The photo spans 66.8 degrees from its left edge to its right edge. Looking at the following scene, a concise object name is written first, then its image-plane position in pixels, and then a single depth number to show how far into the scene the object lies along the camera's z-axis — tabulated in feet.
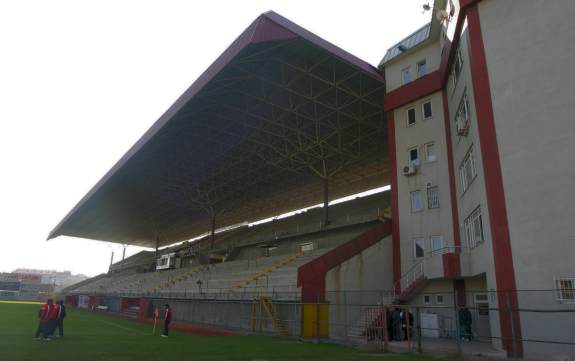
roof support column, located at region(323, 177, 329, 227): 128.06
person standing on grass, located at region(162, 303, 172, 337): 76.79
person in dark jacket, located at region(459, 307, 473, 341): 67.82
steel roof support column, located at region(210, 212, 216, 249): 185.28
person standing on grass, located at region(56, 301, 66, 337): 63.66
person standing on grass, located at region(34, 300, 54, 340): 60.29
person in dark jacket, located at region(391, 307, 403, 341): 65.72
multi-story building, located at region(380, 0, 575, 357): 49.93
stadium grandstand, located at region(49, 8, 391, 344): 87.15
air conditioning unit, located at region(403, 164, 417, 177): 88.94
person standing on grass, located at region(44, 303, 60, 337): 61.51
